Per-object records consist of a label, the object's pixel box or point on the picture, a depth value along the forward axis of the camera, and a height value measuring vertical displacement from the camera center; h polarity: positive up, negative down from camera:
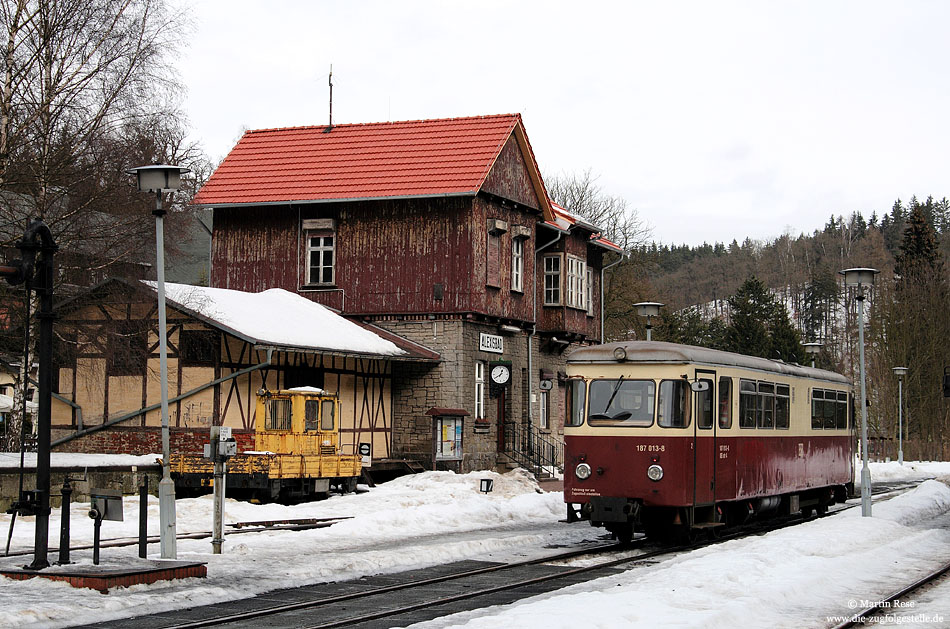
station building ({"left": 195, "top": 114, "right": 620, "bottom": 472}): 31.11 +4.06
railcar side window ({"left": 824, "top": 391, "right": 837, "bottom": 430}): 24.83 -0.21
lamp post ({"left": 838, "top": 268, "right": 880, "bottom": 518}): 22.77 +0.11
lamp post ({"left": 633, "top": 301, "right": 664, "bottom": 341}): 29.95 +2.34
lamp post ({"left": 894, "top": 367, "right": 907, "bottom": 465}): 48.88 -1.83
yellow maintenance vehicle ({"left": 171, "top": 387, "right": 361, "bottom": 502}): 23.59 -1.21
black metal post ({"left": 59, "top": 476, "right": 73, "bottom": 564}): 13.64 -1.53
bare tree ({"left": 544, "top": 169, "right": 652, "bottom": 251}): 59.09 +9.47
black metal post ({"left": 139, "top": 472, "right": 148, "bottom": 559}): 14.39 -1.52
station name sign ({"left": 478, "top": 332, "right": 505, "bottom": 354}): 32.00 +1.54
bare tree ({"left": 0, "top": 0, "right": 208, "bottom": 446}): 23.39 +5.51
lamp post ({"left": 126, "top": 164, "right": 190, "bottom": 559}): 14.60 +0.93
